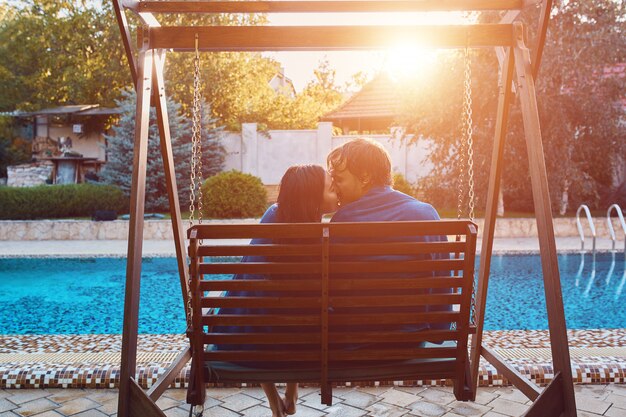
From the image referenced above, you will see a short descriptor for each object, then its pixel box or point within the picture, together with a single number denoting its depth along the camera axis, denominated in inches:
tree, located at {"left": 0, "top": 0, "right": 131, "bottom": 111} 837.8
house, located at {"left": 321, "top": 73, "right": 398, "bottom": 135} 810.2
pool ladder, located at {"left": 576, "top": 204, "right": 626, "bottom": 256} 317.4
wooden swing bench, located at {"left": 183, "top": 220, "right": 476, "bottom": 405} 86.8
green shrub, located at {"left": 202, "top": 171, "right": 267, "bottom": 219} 493.4
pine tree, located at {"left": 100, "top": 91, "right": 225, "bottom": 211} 573.3
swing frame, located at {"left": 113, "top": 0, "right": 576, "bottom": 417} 88.0
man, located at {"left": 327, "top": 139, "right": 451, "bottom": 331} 97.3
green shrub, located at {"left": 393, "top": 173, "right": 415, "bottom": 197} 517.2
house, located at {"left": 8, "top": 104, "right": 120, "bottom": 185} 675.4
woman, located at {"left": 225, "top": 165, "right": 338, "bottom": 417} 100.6
